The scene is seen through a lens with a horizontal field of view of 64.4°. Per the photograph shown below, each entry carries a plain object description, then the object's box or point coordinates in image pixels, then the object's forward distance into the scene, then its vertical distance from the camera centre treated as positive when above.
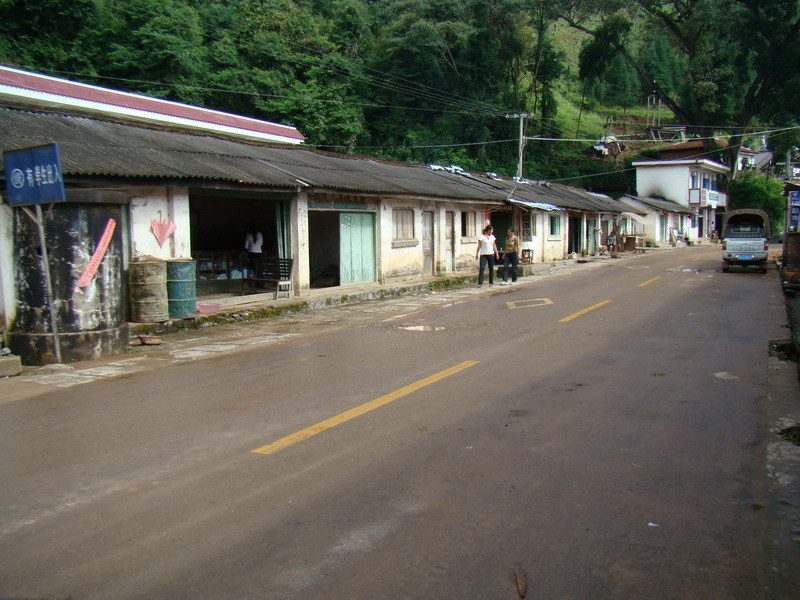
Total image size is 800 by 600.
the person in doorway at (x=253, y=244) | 17.66 +0.07
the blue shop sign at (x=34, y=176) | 8.62 +1.04
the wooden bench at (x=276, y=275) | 15.88 -0.73
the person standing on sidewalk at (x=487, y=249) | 20.02 -0.25
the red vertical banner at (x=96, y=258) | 9.22 -0.11
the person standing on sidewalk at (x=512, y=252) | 21.16 -0.37
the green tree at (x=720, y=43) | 46.72 +14.94
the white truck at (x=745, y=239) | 23.19 -0.13
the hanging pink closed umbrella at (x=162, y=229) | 12.80 +0.40
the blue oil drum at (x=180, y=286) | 11.92 -0.72
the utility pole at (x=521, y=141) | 36.06 +5.69
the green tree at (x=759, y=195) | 56.78 +3.63
